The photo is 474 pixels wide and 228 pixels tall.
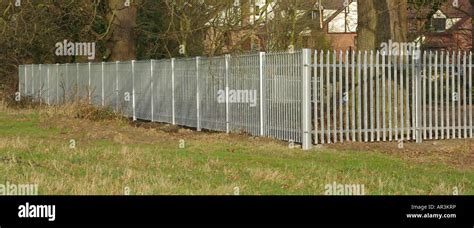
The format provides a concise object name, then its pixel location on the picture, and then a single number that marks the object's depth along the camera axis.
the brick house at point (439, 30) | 35.69
